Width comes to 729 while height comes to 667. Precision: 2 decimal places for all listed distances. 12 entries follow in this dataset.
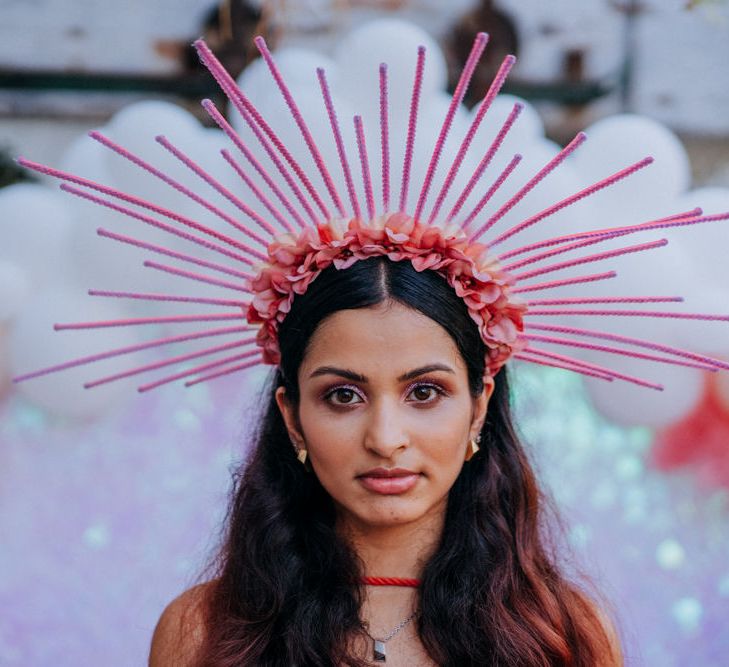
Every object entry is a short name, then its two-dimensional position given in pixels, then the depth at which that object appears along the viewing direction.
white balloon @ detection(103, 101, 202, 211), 2.84
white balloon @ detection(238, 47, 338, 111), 2.71
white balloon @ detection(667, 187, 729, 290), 2.86
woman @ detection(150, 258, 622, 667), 1.92
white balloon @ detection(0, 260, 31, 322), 2.88
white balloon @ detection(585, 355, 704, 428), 2.86
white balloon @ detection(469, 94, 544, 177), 2.77
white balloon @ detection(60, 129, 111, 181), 2.95
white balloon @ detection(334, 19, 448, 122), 2.68
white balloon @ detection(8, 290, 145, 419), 2.87
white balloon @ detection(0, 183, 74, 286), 2.92
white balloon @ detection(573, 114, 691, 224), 2.85
